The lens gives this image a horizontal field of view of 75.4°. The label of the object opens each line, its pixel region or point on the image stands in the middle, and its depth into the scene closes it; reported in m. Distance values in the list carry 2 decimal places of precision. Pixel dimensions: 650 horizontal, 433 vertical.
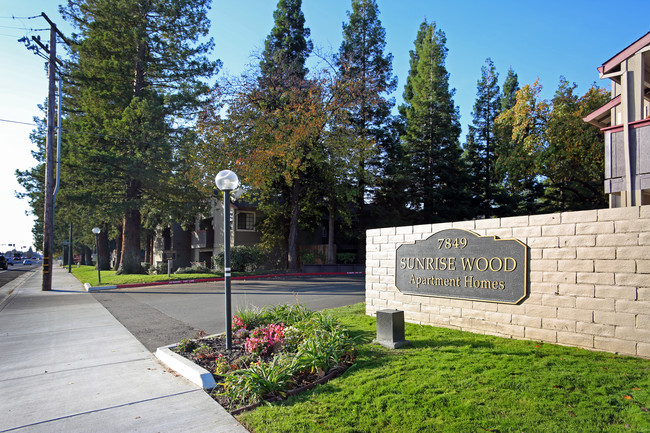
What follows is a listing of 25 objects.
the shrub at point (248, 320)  7.79
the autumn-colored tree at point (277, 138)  22.97
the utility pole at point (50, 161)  18.84
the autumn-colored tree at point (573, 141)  20.19
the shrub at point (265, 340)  6.34
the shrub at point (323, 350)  5.53
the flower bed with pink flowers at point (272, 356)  4.99
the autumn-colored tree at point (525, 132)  22.72
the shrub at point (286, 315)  7.73
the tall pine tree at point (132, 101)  22.83
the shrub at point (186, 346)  6.82
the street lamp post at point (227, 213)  6.65
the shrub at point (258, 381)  4.90
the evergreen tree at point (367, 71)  29.92
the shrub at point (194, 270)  24.50
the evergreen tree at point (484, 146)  33.93
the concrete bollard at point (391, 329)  6.23
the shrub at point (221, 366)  5.68
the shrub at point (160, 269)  27.52
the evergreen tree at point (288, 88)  24.19
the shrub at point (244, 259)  25.53
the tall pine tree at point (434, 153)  31.08
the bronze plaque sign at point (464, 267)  6.27
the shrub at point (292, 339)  6.39
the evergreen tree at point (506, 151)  25.92
